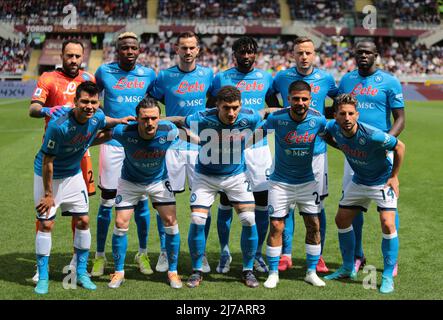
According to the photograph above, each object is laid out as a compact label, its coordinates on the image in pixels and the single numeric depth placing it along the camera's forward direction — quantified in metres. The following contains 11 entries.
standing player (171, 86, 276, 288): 6.14
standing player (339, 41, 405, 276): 6.52
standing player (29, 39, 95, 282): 6.44
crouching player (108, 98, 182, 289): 6.07
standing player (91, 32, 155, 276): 6.70
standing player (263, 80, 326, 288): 6.14
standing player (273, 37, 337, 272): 6.64
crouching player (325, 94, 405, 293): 5.88
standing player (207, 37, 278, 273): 6.68
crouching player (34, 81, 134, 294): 5.72
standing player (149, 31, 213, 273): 6.80
